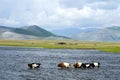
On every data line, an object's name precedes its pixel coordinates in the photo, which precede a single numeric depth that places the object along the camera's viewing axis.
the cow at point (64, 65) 56.62
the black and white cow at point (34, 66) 55.28
